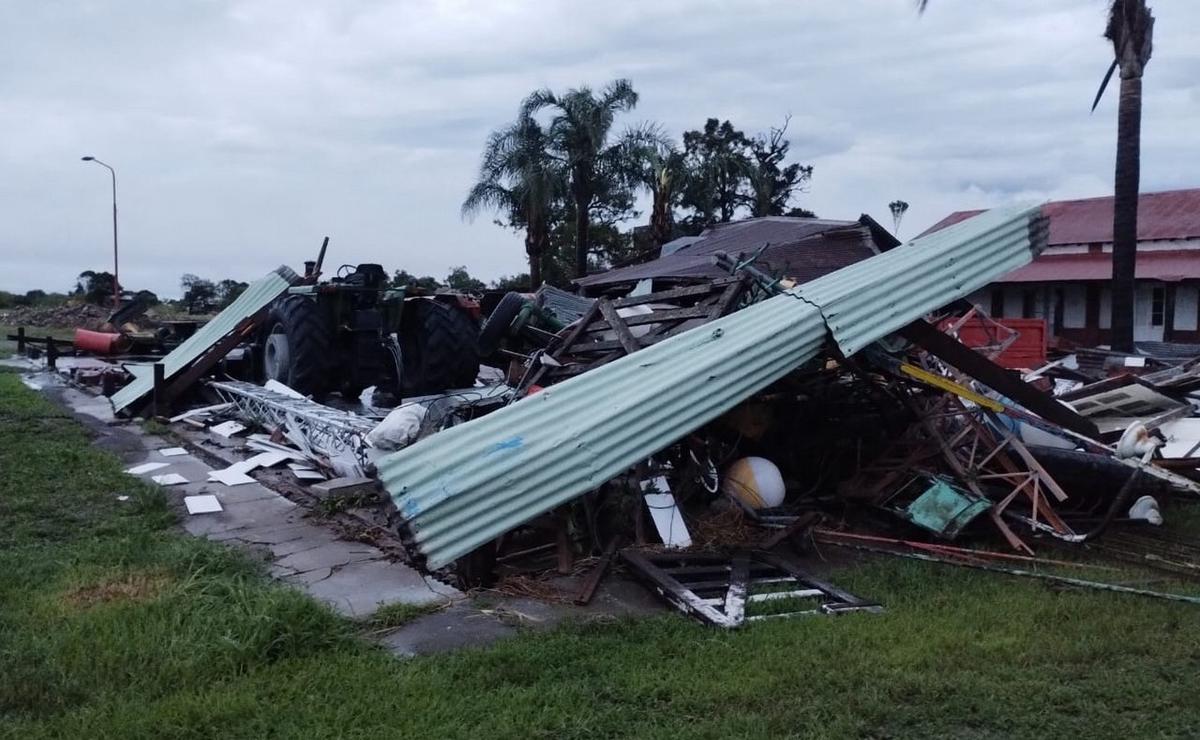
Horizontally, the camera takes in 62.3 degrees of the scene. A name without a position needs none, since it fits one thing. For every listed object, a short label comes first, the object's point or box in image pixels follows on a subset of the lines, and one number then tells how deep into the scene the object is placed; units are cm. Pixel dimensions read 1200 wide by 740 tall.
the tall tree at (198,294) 4919
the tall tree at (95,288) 5406
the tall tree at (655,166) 2783
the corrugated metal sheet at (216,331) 1301
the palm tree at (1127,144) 1678
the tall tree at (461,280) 4366
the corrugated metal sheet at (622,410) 540
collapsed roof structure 1723
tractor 1194
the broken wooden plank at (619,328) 737
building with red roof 2552
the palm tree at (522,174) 2727
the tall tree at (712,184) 2980
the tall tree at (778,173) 4253
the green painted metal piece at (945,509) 667
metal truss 848
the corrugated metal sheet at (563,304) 1148
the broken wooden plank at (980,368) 719
